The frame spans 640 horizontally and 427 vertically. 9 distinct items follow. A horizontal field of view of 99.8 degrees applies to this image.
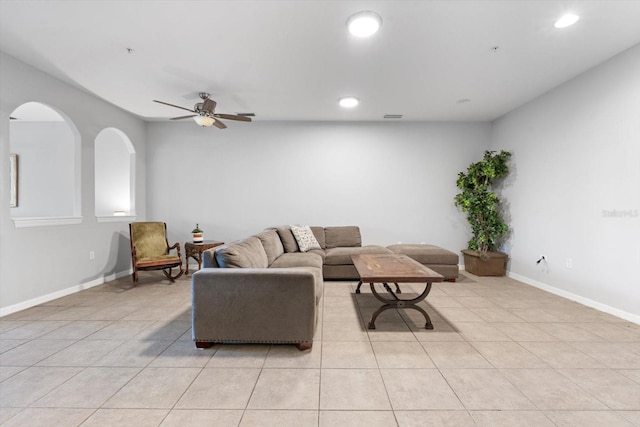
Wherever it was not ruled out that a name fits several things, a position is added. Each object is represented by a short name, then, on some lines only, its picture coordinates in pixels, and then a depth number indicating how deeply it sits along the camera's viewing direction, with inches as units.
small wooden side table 168.9
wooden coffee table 92.5
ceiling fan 132.7
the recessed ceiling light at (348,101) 154.7
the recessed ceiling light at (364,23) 86.0
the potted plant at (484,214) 175.3
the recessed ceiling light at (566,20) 88.4
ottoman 162.4
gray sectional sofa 81.4
